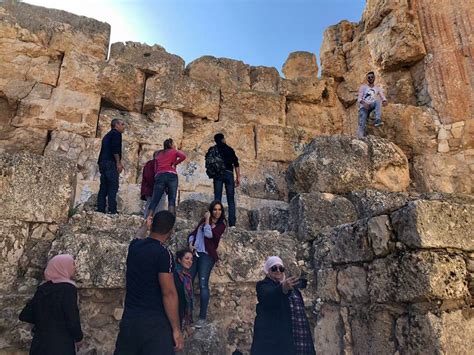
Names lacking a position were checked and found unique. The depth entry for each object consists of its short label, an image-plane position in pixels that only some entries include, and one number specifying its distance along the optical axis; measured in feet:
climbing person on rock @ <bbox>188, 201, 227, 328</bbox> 12.65
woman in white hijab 9.67
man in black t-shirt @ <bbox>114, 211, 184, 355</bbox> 8.32
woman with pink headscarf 8.91
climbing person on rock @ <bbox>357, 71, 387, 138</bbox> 21.59
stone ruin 9.16
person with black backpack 18.31
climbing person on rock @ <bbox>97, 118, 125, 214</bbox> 16.85
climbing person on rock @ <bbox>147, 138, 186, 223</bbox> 16.21
